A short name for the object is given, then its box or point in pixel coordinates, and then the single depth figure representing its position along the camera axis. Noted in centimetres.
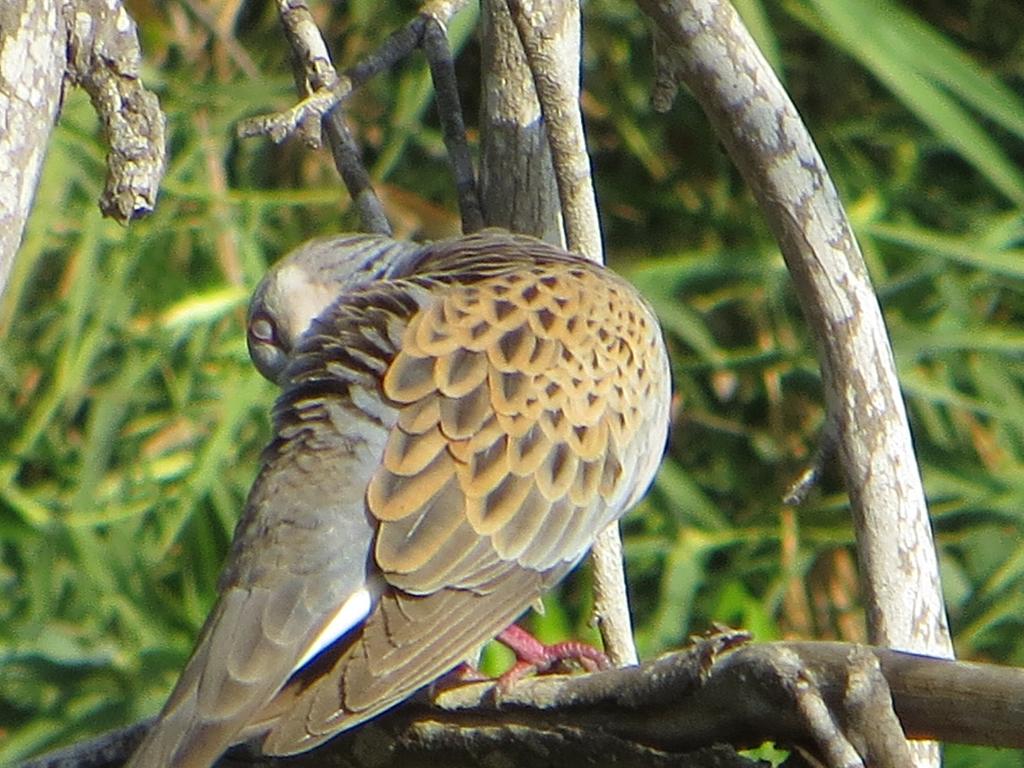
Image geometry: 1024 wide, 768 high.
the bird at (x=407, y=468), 578
